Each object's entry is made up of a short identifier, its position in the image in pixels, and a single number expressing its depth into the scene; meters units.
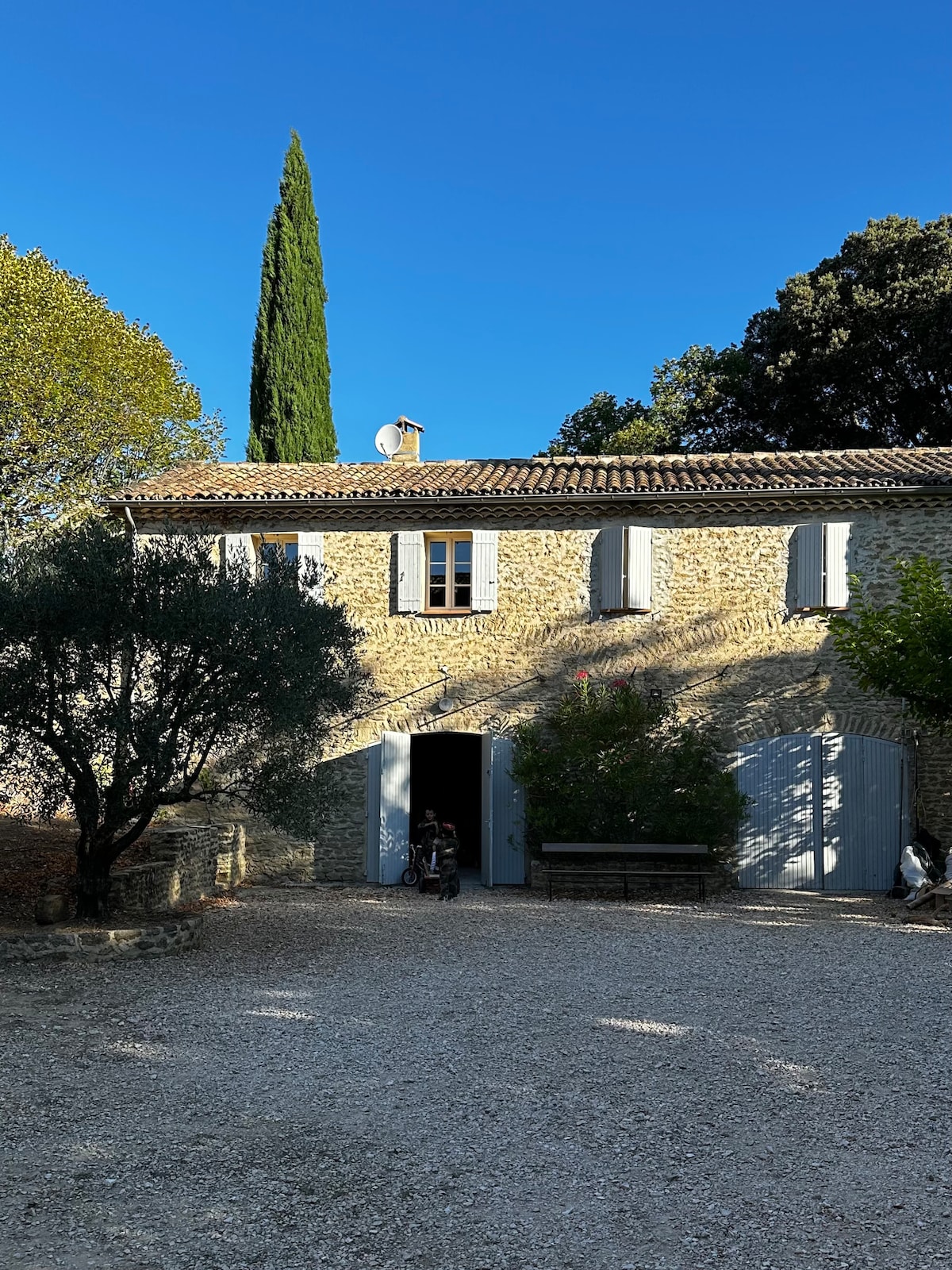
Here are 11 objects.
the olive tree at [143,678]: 8.51
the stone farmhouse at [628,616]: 13.30
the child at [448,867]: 12.57
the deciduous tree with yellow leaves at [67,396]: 19.69
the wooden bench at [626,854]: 12.30
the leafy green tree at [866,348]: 22.55
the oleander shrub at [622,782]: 12.46
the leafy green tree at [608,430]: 24.55
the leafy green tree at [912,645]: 10.66
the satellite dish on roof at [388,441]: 16.50
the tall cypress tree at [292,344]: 24.11
